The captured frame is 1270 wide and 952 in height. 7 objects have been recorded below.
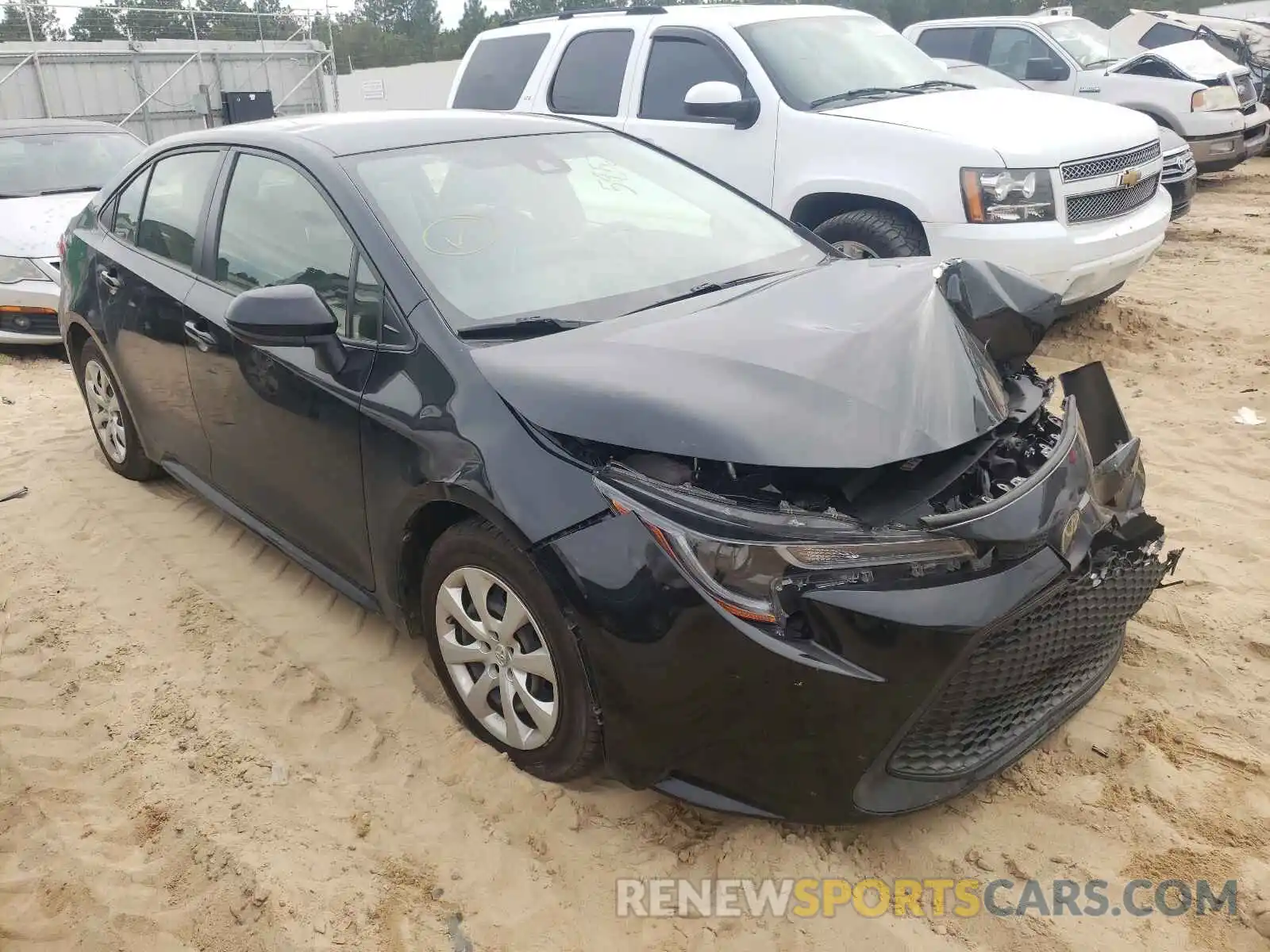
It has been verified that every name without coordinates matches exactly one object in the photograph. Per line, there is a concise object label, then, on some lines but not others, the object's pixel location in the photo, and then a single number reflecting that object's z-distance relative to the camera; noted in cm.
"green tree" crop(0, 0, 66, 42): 1748
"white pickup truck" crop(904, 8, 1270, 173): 1049
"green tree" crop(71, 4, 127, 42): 1844
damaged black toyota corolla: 210
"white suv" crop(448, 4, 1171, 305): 508
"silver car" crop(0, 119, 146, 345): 698
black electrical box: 1912
